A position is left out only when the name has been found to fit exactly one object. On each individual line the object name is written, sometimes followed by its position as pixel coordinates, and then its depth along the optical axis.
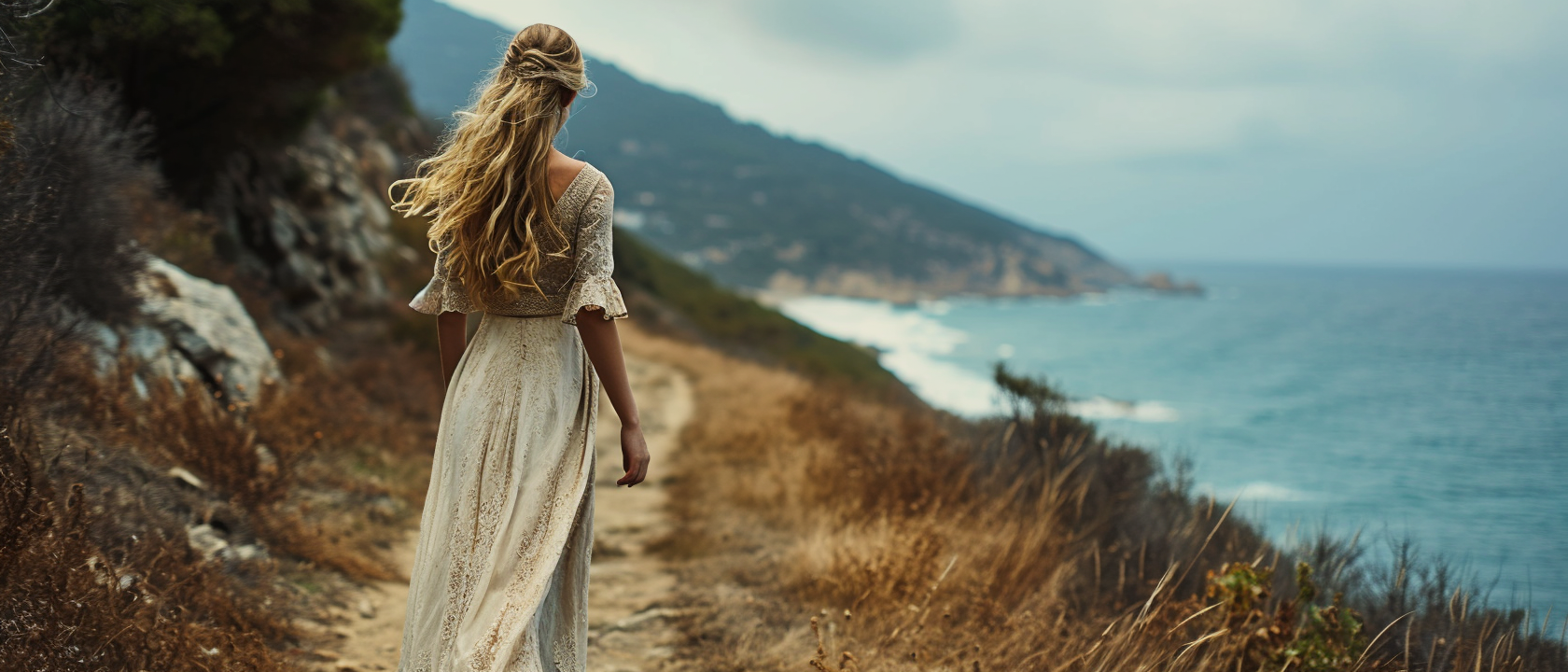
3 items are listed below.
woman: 2.69
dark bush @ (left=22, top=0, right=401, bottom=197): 7.93
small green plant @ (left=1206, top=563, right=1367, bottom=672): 3.98
